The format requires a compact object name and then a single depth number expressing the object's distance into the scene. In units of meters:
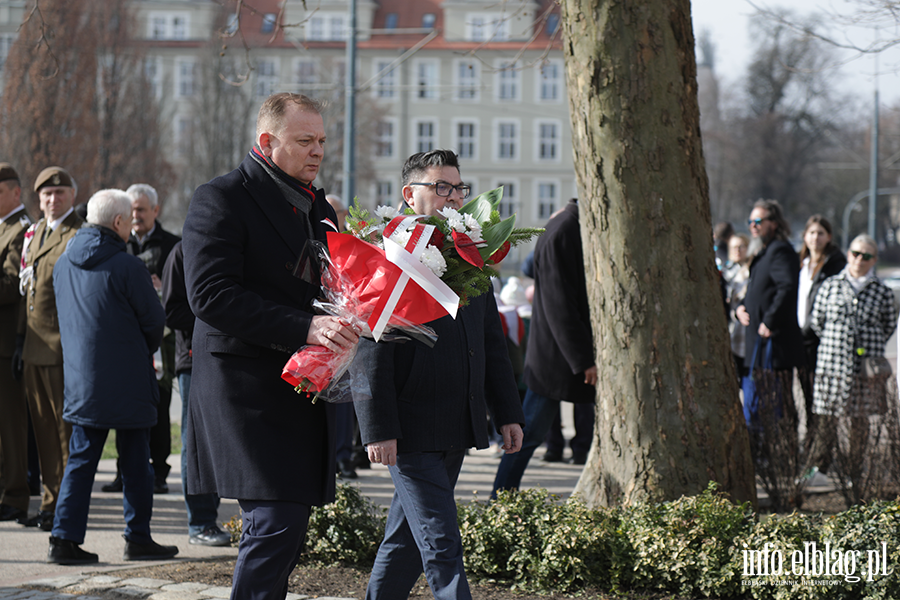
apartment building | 62.19
